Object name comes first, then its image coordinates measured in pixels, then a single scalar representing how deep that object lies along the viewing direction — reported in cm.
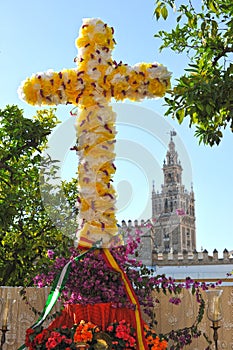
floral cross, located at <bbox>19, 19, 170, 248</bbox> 266
